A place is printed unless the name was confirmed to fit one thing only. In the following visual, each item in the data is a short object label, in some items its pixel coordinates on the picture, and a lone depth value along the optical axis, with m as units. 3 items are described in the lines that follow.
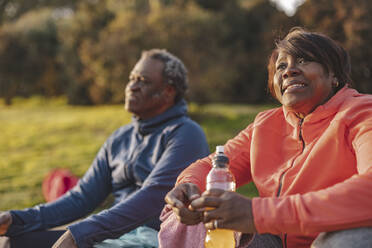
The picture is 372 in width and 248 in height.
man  2.94
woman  1.79
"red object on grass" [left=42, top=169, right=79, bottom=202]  4.83
